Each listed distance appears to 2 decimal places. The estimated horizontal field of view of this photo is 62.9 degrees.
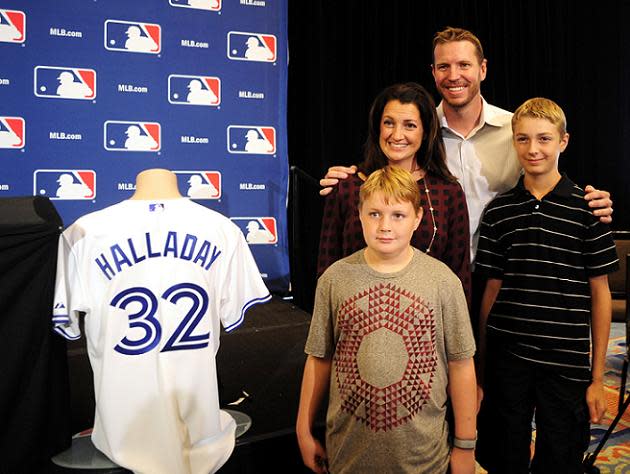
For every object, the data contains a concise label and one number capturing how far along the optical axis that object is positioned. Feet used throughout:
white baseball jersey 4.63
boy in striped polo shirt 5.01
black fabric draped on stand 4.64
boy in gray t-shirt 3.93
